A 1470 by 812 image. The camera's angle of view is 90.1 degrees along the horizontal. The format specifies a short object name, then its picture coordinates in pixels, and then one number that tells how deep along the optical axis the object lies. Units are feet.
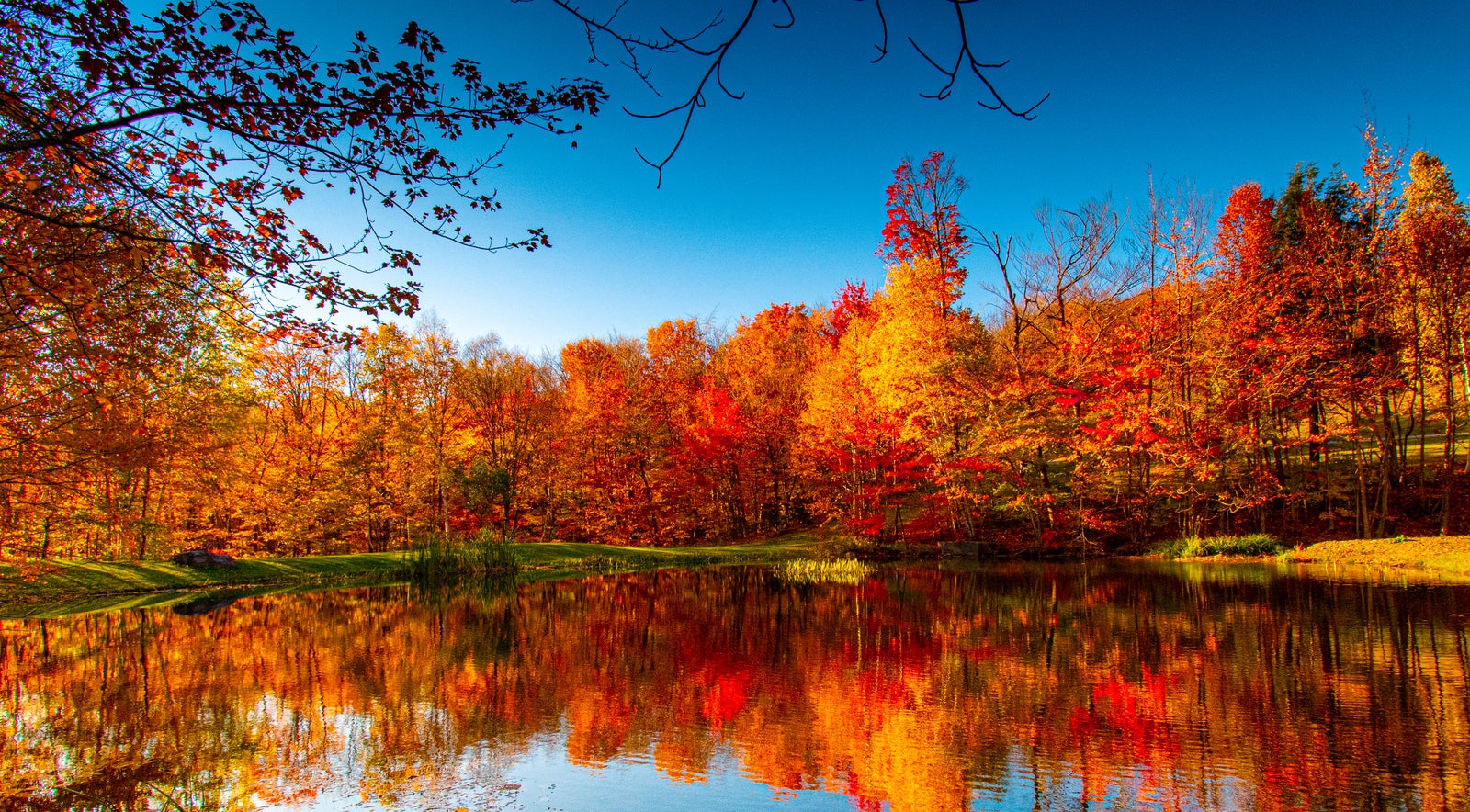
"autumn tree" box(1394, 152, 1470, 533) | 65.98
